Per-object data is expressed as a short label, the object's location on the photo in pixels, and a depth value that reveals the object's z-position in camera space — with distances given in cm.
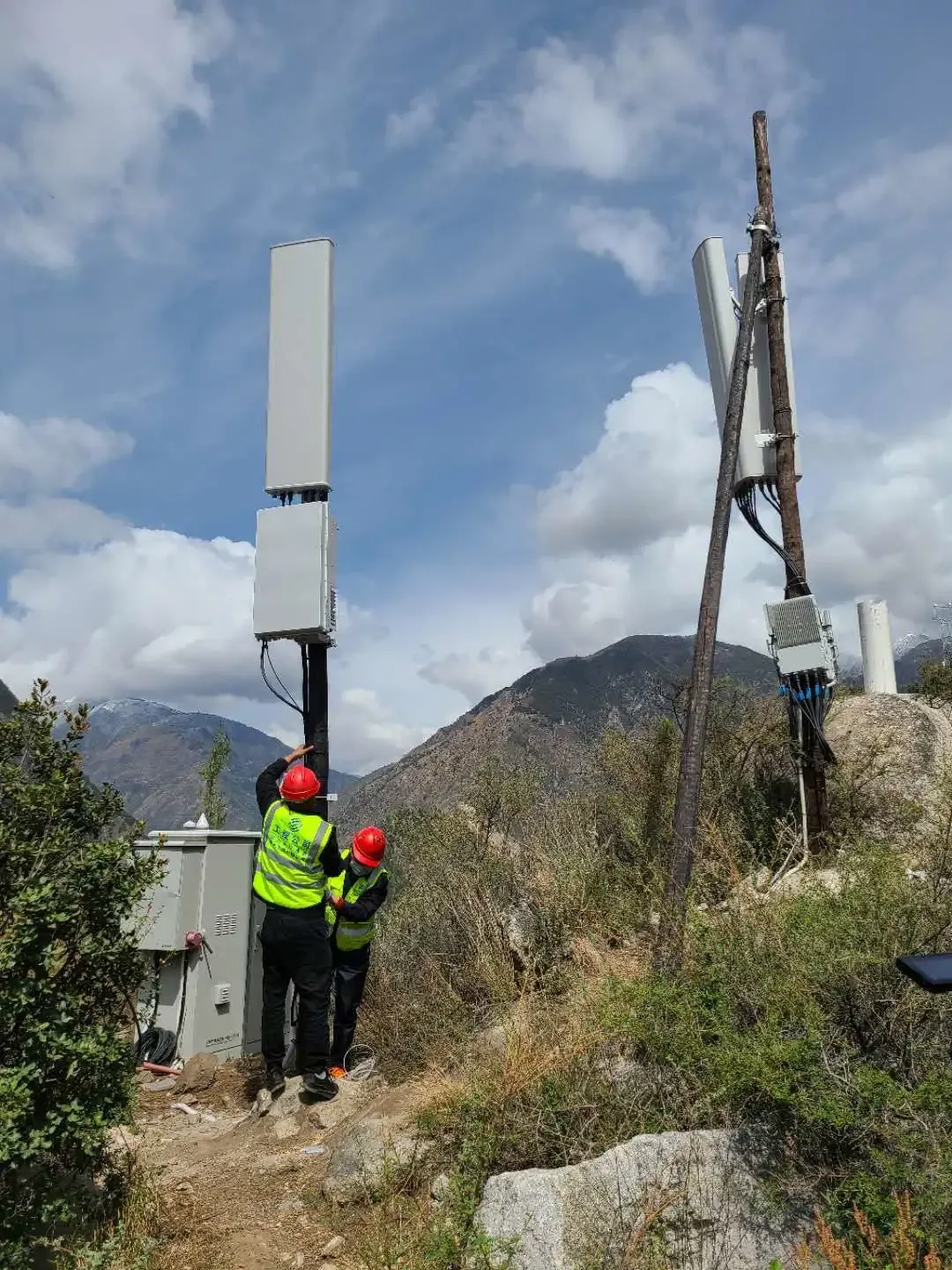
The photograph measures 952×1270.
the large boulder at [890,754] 887
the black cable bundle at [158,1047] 652
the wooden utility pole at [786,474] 852
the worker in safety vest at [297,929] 565
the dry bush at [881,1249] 243
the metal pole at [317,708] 686
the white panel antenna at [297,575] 673
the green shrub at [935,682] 1402
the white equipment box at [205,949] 675
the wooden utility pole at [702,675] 579
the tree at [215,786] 2241
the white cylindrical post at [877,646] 1324
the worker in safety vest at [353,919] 610
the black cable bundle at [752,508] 887
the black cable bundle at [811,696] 841
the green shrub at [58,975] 331
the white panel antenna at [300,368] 716
